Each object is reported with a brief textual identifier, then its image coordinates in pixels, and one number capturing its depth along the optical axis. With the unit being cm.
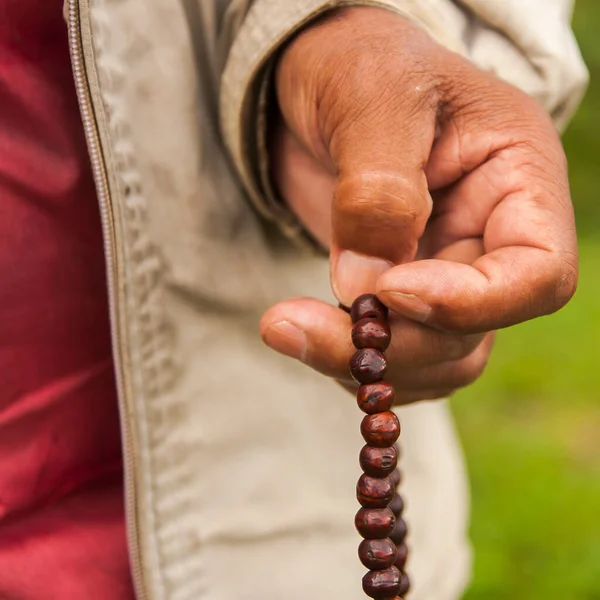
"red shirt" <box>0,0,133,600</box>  41
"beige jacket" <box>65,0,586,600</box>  42
